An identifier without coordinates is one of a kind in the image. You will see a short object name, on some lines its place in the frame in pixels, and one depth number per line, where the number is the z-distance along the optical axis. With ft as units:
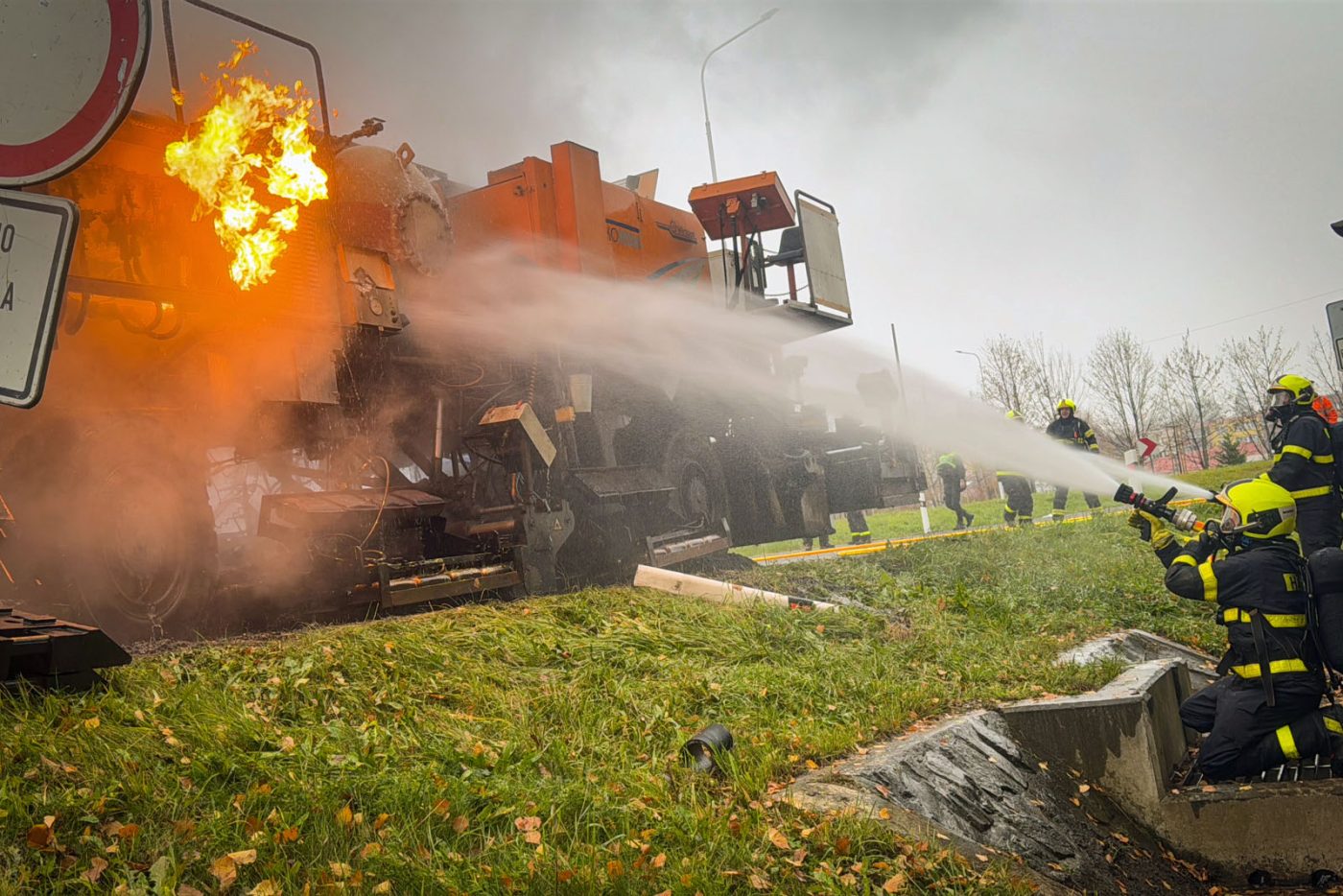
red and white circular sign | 6.40
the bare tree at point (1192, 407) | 115.03
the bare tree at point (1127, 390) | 116.37
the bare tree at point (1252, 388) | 113.62
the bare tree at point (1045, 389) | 122.11
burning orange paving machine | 17.94
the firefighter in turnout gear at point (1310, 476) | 26.84
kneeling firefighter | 17.24
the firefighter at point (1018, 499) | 51.29
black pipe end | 14.55
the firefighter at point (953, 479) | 64.18
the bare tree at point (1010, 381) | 122.93
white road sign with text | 5.91
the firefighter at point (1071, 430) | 47.77
